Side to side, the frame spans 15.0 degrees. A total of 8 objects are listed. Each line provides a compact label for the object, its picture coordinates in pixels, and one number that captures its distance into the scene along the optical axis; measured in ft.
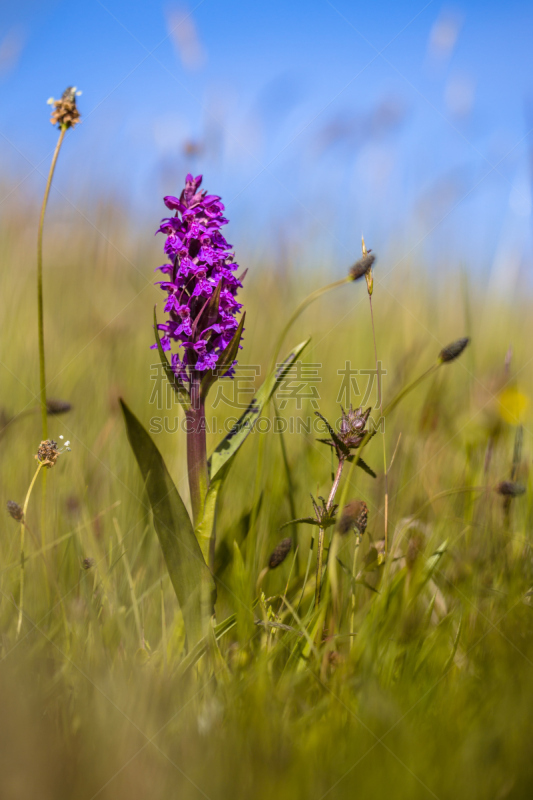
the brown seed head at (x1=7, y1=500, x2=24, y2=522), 2.43
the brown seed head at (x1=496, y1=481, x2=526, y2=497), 2.46
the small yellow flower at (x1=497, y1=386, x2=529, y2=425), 2.83
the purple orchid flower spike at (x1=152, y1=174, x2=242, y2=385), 2.54
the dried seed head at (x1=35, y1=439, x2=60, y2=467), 2.47
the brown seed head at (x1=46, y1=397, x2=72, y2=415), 2.57
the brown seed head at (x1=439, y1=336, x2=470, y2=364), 2.45
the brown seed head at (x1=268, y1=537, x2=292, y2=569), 2.44
